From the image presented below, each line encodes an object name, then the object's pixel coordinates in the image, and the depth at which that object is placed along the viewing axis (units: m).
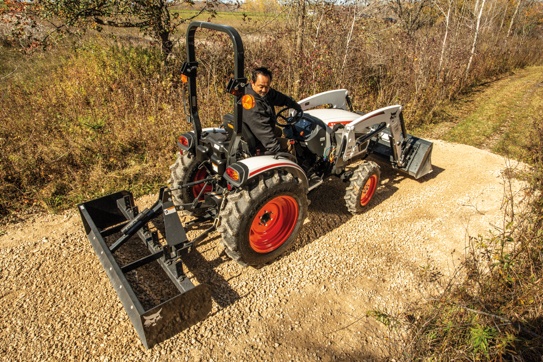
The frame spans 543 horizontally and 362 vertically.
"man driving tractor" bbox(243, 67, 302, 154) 2.97
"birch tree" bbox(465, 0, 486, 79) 10.27
